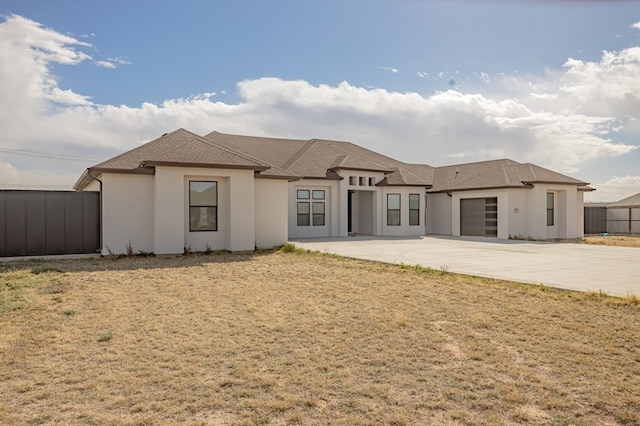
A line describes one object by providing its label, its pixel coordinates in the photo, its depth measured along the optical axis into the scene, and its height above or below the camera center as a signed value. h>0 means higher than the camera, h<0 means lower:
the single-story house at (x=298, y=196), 15.11 +0.81
